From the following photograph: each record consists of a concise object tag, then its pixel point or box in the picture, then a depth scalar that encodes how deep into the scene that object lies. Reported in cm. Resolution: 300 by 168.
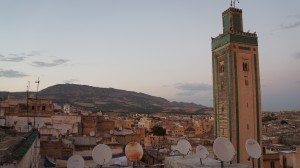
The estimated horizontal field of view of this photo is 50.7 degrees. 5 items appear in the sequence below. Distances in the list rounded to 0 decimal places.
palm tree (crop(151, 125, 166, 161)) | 4806
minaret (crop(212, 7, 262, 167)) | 2089
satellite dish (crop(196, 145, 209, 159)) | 750
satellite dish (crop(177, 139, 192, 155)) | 828
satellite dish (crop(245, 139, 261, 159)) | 702
